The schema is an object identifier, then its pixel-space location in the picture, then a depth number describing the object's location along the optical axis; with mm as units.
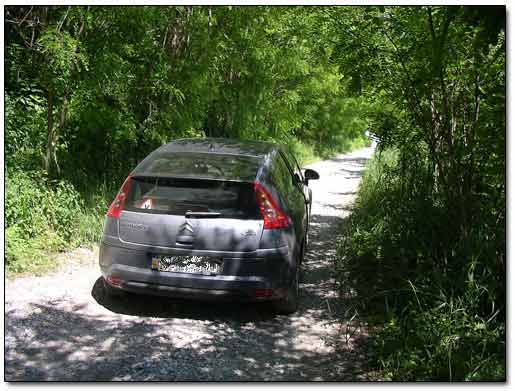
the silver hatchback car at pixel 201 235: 4645
